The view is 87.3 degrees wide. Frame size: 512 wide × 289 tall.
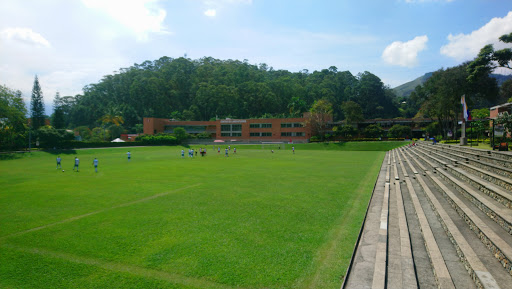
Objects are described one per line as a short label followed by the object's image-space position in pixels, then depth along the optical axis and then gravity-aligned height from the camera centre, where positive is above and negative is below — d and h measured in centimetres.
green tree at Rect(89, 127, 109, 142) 8475 +146
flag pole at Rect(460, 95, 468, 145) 2251 +156
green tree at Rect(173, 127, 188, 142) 8118 +122
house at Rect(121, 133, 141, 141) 8999 +60
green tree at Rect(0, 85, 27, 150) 5012 +355
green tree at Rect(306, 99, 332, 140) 7488 +547
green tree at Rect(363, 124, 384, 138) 7031 +135
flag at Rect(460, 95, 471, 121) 2236 +207
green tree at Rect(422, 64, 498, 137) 4509 +821
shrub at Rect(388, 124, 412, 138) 6625 +145
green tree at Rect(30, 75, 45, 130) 7069 +832
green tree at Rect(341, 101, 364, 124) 7675 +719
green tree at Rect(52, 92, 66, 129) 7850 +607
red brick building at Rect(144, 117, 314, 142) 8225 +321
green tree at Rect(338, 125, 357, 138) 7125 +164
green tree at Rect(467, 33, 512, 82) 3038 +924
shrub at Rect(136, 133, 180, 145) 7465 -27
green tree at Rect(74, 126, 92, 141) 8711 +185
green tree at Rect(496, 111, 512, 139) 1599 +94
